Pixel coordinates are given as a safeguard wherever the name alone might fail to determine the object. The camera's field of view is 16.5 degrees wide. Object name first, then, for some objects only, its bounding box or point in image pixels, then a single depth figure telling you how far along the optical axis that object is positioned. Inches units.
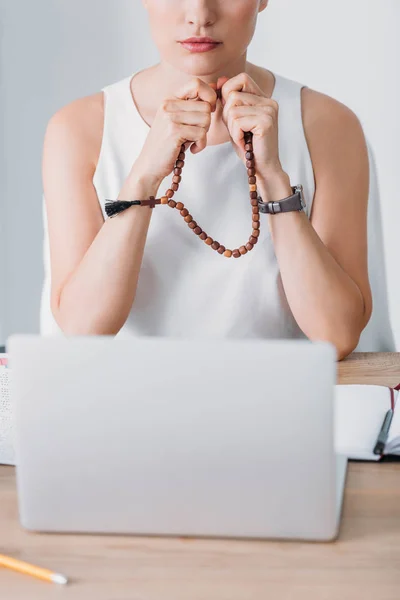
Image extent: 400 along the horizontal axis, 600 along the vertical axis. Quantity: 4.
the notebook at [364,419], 73.2
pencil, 60.1
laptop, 61.2
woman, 95.2
